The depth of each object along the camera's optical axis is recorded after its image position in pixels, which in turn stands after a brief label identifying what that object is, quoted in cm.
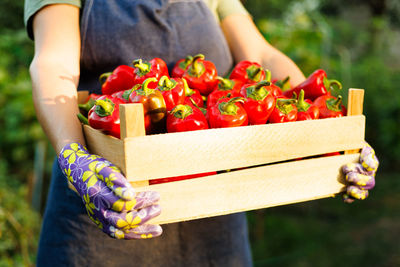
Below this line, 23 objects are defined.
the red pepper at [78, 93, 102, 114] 138
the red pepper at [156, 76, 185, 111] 131
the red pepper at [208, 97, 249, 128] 129
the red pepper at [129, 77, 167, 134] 127
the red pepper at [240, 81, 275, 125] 132
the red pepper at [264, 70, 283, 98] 137
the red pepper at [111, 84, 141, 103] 131
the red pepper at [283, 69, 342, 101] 144
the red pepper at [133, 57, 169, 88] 134
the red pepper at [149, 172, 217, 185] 125
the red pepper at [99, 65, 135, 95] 139
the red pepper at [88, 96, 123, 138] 126
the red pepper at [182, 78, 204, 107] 137
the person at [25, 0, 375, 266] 136
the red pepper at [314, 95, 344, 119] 137
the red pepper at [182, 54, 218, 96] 141
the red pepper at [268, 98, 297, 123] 133
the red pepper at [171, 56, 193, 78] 144
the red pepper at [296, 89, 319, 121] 136
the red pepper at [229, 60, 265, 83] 144
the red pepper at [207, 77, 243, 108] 137
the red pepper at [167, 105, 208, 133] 127
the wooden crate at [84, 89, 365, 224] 121
